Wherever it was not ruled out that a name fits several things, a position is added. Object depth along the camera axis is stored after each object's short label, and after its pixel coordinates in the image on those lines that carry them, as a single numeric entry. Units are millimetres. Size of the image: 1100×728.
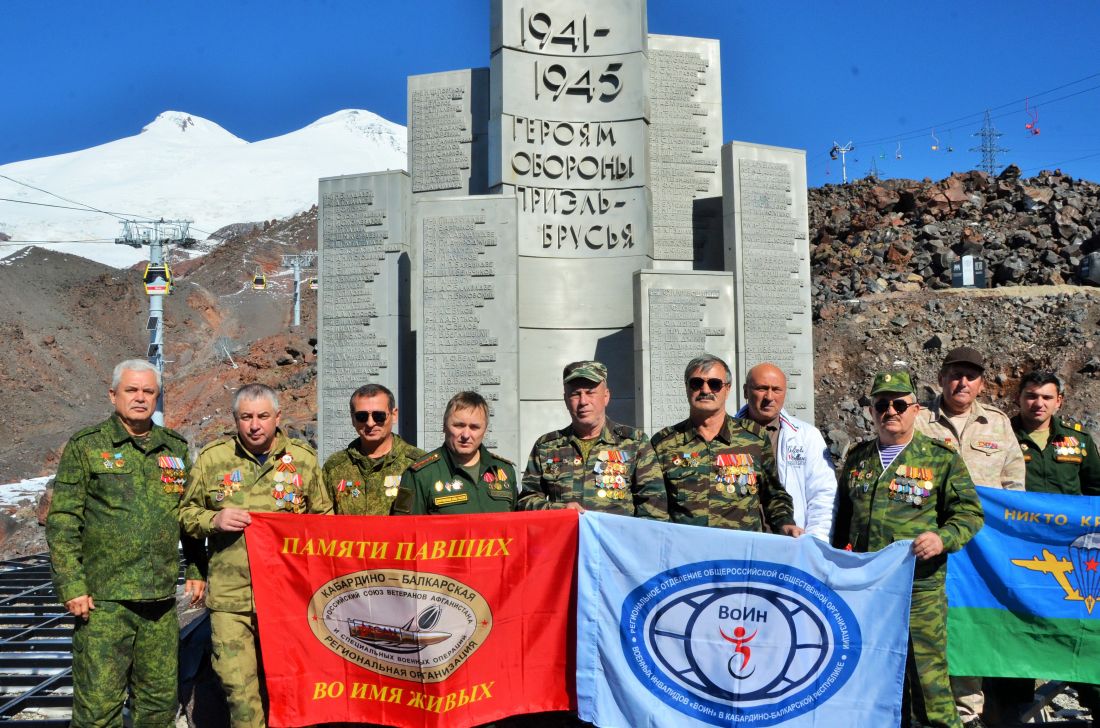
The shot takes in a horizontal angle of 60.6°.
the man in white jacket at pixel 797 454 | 5441
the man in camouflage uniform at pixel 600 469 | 5270
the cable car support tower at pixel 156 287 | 28109
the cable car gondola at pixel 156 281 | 28031
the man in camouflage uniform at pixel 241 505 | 5102
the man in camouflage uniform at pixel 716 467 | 5309
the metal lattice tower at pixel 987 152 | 56103
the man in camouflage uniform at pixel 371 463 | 5555
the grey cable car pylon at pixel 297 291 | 57338
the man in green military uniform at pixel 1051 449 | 6254
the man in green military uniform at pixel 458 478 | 5129
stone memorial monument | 10625
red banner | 5125
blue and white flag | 4941
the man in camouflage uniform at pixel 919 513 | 4941
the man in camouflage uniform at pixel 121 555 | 4863
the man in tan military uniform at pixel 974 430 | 5855
